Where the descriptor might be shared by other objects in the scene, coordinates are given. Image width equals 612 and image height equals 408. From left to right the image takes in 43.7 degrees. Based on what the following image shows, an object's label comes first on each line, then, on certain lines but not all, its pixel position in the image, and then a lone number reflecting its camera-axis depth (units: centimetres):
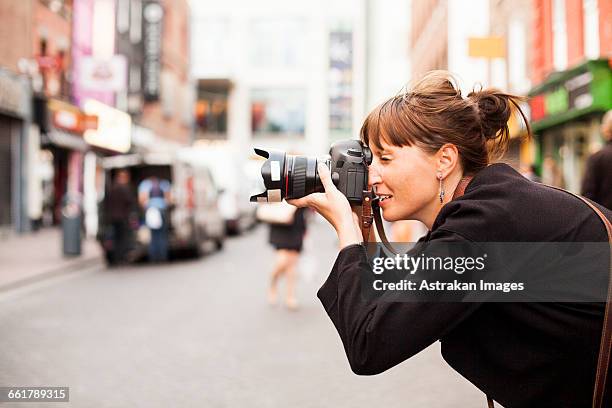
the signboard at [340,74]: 5541
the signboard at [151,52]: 3238
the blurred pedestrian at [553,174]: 1259
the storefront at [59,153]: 2362
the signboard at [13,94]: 2042
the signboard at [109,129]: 2712
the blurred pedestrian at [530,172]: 1049
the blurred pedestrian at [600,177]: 593
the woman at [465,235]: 150
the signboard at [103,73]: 2533
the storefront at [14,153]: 2112
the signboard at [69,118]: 2386
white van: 1456
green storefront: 1361
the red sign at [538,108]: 1753
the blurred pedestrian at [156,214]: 1420
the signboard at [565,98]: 1420
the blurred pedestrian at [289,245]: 895
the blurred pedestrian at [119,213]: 1395
